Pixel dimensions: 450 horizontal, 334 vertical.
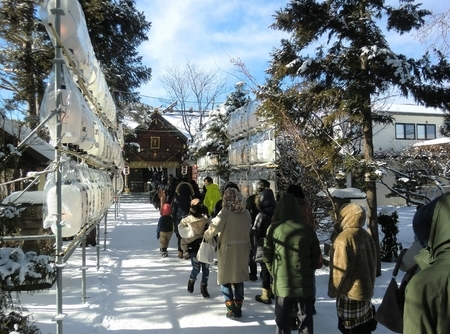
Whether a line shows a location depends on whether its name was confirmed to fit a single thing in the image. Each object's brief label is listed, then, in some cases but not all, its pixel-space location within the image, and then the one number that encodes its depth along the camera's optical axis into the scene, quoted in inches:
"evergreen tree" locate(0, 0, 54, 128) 309.9
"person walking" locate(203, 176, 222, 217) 381.4
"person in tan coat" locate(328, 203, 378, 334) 148.3
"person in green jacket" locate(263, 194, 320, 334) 154.0
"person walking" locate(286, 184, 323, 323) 217.2
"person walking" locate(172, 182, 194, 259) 337.7
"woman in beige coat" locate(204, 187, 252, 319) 198.7
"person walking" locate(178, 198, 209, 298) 235.6
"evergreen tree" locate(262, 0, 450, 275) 258.5
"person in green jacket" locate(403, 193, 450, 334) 55.5
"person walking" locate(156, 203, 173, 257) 352.2
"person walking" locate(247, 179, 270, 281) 273.3
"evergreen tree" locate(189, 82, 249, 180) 682.8
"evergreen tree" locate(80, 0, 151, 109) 376.2
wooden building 1391.5
